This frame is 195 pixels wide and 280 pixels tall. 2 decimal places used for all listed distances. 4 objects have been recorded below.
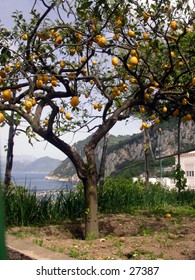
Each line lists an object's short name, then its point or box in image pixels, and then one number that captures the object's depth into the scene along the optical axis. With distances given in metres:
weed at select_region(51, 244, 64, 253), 3.21
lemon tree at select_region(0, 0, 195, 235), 4.02
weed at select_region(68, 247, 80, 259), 2.99
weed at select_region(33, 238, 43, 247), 3.49
